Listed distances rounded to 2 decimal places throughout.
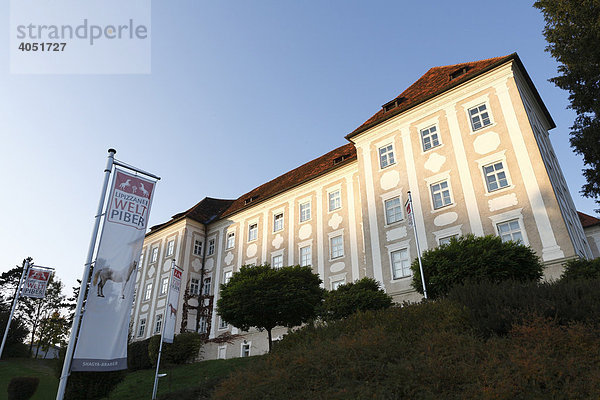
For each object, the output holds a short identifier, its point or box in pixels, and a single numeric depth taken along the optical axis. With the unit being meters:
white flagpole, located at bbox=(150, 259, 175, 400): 14.40
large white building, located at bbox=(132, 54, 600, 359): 19.44
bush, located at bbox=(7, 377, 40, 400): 17.72
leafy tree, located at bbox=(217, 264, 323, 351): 19.20
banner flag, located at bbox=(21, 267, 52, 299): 22.00
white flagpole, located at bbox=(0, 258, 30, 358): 22.53
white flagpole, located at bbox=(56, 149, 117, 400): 8.62
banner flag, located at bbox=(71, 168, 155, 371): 9.02
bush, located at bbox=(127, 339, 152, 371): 28.92
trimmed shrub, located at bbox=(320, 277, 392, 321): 17.12
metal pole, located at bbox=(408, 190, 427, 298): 14.84
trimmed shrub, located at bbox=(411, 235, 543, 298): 14.45
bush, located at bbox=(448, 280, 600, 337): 8.12
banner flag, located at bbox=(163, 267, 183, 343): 16.81
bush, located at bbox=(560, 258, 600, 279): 13.64
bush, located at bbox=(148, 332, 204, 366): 26.33
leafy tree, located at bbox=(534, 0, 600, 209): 17.23
